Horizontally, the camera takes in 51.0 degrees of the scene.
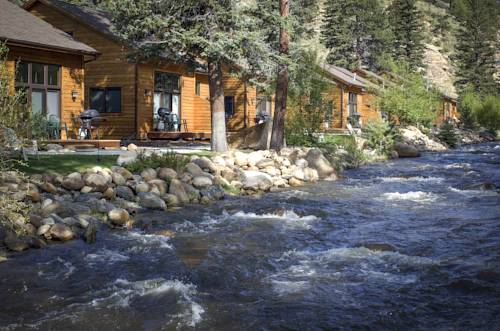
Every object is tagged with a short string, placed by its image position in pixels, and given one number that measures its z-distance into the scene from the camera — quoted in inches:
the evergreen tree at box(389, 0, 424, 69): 2615.7
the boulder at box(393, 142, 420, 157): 1098.7
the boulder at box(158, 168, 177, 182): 548.4
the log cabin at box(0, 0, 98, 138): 745.6
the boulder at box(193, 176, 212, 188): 559.5
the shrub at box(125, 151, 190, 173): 558.6
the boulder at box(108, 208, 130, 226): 411.5
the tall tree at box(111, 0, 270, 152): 685.3
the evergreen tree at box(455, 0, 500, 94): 2628.0
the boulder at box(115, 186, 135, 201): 484.1
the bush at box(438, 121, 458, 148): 1449.3
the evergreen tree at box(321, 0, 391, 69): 2465.6
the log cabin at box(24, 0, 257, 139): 949.8
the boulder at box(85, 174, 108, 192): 476.7
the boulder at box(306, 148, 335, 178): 732.6
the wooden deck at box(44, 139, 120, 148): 733.3
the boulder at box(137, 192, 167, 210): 477.4
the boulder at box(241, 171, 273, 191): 607.3
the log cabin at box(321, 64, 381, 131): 1529.3
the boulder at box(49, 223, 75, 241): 361.4
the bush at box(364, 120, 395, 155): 1065.5
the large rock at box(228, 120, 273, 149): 876.6
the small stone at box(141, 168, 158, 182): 534.2
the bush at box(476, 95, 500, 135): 2021.4
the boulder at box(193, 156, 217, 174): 613.9
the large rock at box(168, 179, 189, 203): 515.8
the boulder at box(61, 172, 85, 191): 467.5
